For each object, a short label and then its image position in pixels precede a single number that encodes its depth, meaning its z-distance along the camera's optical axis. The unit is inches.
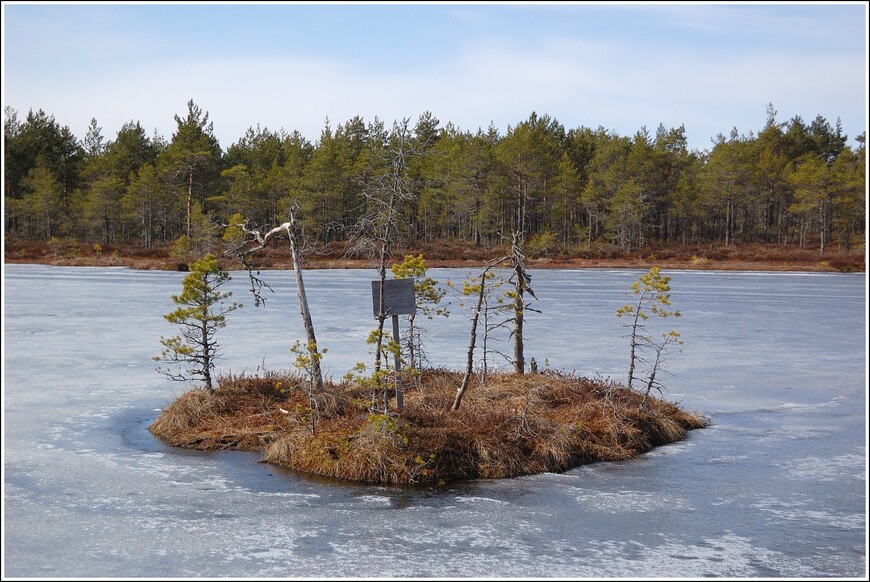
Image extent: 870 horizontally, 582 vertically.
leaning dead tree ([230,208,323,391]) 488.9
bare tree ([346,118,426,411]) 457.7
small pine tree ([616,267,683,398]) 507.8
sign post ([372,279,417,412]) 459.5
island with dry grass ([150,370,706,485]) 418.6
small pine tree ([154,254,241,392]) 509.7
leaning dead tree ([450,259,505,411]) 474.3
